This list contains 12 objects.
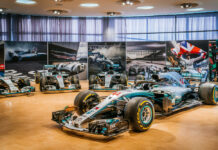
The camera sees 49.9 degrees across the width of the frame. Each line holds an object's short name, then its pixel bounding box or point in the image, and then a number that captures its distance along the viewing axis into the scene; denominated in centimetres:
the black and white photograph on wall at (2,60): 1470
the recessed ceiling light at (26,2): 1292
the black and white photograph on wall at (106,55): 1593
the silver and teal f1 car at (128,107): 429
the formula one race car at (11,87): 941
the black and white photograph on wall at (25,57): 1502
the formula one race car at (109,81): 1088
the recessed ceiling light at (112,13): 1587
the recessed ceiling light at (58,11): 1518
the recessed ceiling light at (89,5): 1362
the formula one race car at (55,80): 1047
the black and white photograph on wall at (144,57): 1545
